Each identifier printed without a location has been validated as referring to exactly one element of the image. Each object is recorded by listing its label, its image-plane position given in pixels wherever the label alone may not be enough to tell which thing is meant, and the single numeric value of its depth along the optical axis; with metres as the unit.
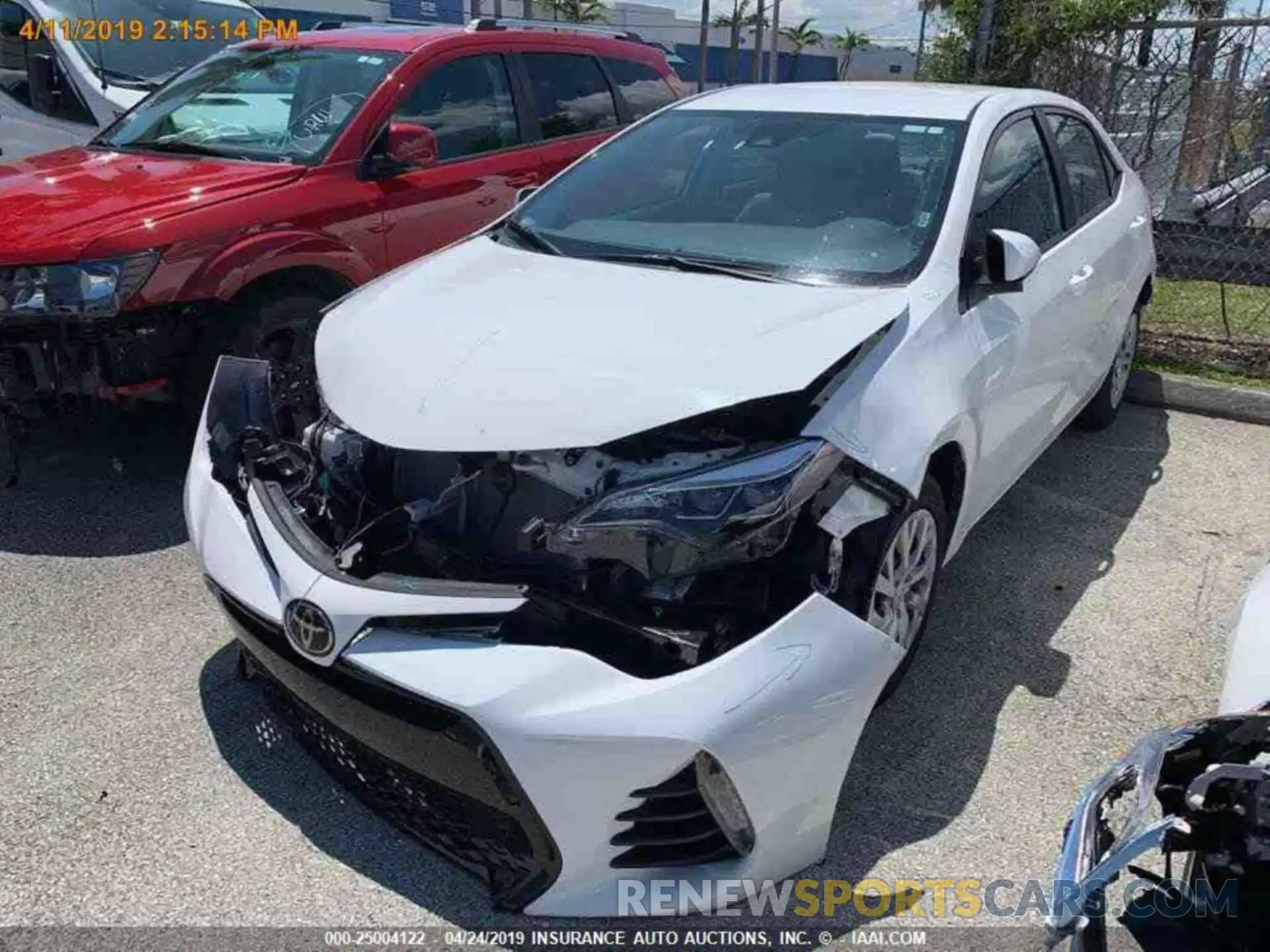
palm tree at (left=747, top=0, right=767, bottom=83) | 49.41
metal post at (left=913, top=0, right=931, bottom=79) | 9.41
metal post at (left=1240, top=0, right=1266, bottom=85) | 6.40
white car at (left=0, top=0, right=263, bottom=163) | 7.45
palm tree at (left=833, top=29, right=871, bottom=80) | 70.29
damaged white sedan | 2.19
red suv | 4.08
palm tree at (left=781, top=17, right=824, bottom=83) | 73.25
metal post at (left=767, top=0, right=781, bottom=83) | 55.66
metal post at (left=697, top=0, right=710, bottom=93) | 46.90
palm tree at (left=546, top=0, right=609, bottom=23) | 43.06
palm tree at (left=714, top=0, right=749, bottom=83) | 51.91
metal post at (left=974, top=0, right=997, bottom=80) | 7.76
